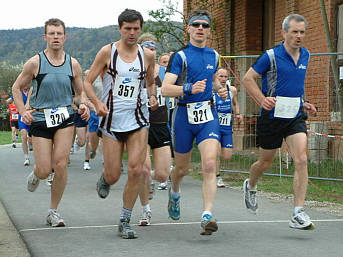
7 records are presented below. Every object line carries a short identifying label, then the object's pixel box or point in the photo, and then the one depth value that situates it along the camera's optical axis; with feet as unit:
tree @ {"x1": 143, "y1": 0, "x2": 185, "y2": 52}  101.95
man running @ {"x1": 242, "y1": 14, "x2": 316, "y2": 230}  37.78
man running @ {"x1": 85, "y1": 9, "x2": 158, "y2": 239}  35.99
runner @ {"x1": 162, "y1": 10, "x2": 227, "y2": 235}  36.23
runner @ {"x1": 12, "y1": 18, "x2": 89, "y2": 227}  39.25
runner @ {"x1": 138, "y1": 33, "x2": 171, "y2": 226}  40.28
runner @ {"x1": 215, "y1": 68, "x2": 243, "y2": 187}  57.78
